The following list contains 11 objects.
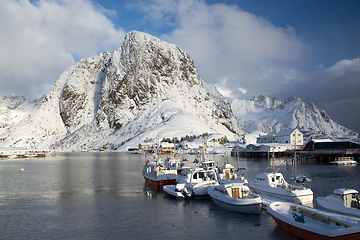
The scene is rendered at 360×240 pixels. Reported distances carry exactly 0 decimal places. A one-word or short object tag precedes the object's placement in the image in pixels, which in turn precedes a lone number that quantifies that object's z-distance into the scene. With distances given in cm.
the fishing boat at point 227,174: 3259
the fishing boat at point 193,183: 2767
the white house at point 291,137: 10025
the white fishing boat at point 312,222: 1359
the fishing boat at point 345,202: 1811
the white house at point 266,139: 10858
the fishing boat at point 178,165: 4331
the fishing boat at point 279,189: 2330
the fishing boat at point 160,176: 3506
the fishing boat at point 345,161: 6262
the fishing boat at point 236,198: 2075
